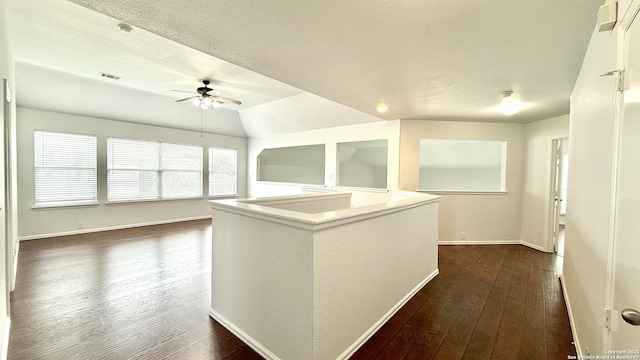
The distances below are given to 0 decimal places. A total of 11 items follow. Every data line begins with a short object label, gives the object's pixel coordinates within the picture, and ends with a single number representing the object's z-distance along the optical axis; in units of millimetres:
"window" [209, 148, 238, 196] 7152
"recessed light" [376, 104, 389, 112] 3615
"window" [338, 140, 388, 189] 7484
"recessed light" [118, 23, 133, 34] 2491
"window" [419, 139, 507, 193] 5812
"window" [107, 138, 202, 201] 5496
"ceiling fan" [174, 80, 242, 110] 4059
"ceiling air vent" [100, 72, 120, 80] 4060
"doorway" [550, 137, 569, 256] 4121
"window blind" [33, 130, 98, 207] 4633
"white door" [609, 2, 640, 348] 979
